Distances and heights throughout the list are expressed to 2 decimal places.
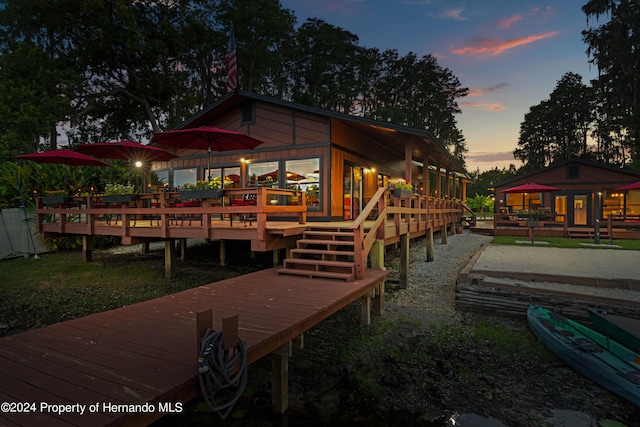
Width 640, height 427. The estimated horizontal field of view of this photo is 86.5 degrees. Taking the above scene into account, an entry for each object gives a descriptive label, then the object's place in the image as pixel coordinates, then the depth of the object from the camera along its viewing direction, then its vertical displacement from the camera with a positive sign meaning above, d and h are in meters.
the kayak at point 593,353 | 4.18 -2.04
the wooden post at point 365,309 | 6.33 -1.91
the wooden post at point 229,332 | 2.86 -1.05
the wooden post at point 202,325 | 2.85 -0.98
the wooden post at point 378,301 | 7.03 -1.95
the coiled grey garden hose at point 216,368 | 2.71 -1.32
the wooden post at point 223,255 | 10.86 -1.51
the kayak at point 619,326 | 4.54 -1.74
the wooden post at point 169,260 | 9.52 -1.45
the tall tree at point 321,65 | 35.78 +15.16
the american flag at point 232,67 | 12.88 +5.48
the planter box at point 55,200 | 10.37 +0.30
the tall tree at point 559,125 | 40.22 +10.16
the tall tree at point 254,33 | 28.28 +15.20
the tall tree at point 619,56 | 26.94 +12.93
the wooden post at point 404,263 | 9.07 -1.49
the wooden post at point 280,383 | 3.93 -2.07
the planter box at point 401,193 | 8.14 +0.35
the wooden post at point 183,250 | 12.08 -1.46
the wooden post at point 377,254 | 7.38 -1.01
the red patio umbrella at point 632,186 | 15.74 +0.93
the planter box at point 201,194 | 7.21 +0.33
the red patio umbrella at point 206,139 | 8.63 +1.93
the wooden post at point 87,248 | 11.39 -1.31
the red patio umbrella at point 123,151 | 9.69 +1.78
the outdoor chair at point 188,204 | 9.95 +0.15
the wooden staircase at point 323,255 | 6.37 -0.99
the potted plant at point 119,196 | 8.97 +0.35
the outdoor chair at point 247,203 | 8.19 +0.17
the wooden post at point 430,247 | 11.94 -1.40
